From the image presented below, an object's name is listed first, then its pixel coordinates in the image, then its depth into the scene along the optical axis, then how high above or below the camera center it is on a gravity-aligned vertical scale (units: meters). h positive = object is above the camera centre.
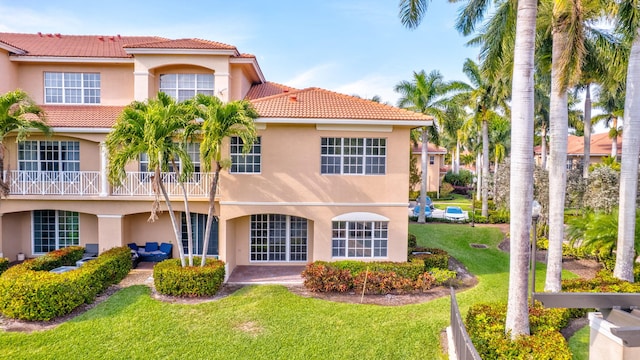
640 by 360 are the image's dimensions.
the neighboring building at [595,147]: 44.28 +3.24
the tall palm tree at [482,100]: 27.11 +5.43
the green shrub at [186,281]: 12.76 -4.05
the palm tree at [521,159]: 8.35 +0.29
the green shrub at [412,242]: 19.06 -3.84
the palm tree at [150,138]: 12.02 +1.00
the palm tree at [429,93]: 26.34 +5.76
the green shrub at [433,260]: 15.53 -3.88
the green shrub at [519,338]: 8.01 -3.97
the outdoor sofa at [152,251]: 17.03 -4.02
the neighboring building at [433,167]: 46.73 +0.46
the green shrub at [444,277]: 14.25 -4.24
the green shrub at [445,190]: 47.51 -2.59
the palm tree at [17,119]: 13.53 +1.79
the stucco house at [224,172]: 15.18 -0.04
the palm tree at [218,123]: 12.45 +1.59
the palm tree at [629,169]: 12.75 +0.14
